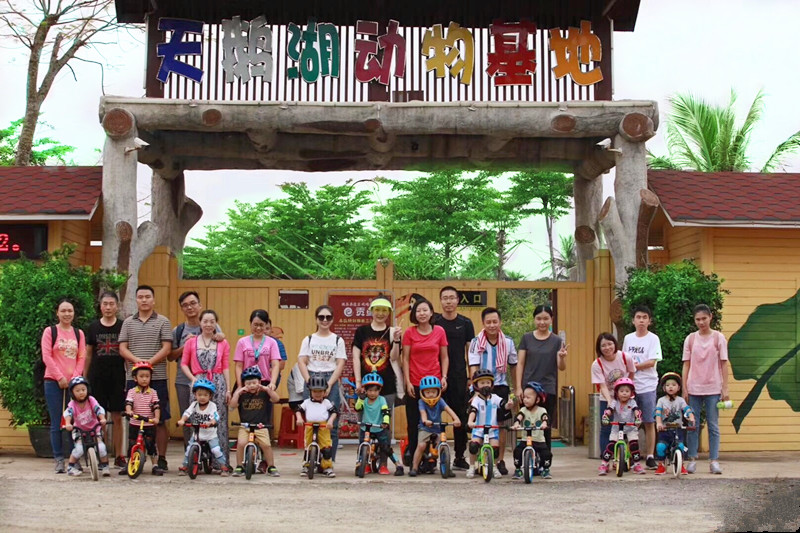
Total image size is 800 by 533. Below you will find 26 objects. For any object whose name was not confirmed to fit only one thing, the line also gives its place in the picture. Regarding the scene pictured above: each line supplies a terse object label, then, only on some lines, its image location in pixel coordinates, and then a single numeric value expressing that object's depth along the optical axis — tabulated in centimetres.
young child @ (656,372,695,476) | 1009
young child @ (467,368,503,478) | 946
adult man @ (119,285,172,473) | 988
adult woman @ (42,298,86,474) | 1001
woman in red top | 981
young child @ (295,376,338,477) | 945
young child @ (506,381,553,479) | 940
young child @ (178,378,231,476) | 941
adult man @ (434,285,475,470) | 1013
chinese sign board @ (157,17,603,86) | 1253
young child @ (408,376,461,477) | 957
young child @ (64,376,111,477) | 945
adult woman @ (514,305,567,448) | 995
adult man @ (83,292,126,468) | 1019
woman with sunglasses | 974
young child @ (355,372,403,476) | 959
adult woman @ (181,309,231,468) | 974
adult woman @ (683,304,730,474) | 1016
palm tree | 3109
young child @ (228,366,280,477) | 951
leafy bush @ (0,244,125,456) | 1079
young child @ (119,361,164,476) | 949
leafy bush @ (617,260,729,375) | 1120
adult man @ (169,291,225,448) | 997
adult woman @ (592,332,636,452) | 1023
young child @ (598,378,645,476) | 984
